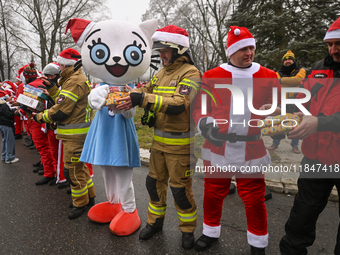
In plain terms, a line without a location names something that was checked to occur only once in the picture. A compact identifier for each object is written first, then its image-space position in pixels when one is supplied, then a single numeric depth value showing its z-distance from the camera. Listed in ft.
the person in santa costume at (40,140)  14.06
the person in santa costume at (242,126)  6.81
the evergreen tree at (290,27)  23.21
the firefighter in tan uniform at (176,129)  7.36
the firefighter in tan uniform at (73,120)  9.65
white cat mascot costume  7.50
